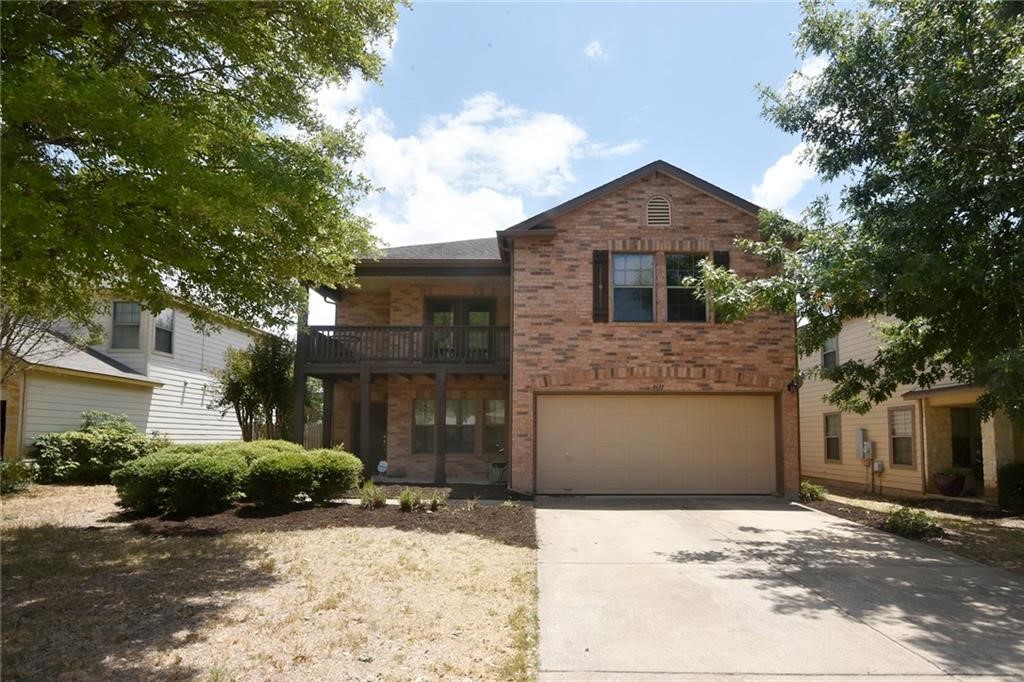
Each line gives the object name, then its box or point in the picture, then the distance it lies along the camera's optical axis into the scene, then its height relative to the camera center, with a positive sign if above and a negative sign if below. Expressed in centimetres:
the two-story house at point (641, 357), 1473 +115
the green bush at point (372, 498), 1220 -151
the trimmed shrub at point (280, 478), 1177 -114
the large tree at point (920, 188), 885 +307
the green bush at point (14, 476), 1394 -141
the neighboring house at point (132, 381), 1630 +66
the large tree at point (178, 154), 602 +239
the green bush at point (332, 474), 1223 -112
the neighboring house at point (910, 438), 1666 -57
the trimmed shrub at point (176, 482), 1095 -116
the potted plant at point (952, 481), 1692 -153
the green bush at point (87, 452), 1606 -104
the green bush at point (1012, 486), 1435 -138
